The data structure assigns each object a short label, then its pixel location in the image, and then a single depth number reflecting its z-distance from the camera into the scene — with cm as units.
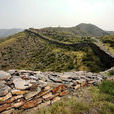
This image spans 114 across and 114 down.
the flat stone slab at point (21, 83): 441
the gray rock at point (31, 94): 441
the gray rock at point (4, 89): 394
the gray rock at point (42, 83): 489
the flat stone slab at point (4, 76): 460
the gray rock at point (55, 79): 574
